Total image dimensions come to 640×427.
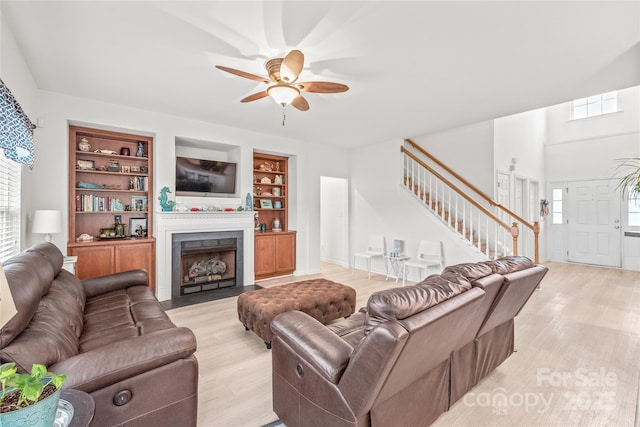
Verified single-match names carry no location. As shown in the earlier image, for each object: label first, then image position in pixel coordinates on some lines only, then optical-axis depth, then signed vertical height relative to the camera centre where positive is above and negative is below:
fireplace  4.28 -0.80
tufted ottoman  2.63 -0.88
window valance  1.84 +0.59
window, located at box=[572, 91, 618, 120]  6.15 +2.40
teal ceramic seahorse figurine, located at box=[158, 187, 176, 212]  4.18 +0.19
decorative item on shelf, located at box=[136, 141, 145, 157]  4.33 +0.97
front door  6.06 -0.22
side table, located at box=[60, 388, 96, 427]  0.97 -0.71
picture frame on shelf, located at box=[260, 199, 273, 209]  5.67 +0.19
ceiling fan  2.32 +1.15
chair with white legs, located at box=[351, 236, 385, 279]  5.66 -0.73
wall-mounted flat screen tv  4.47 +0.59
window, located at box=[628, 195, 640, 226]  5.75 +0.01
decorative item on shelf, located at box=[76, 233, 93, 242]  3.81 -0.33
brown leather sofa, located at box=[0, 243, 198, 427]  1.26 -0.70
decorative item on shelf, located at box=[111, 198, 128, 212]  4.11 +0.11
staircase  4.75 +0.11
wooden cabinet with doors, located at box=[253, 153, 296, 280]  5.34 -0.08
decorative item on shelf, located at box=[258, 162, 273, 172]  5.68 +0.94
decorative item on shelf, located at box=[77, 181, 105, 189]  3.85 +0.39
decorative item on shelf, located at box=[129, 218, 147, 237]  4.32 -0.22
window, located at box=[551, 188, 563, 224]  6.87 +0.14
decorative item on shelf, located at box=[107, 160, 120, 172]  4.15 +0.68
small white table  5.23 -1.02
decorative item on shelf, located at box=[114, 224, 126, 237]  4.11 -0.24
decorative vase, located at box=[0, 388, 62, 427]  0.81 -0.59
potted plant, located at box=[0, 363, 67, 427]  0.83 -0.57
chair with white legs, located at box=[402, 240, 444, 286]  4.86 -0.78
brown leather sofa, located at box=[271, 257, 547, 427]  1.22 -0.72
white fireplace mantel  4.13 -0.24
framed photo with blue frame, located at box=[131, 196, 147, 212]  4.34 +0.16
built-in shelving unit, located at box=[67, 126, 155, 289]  3.73 +0.18
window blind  2.47 +0.05
